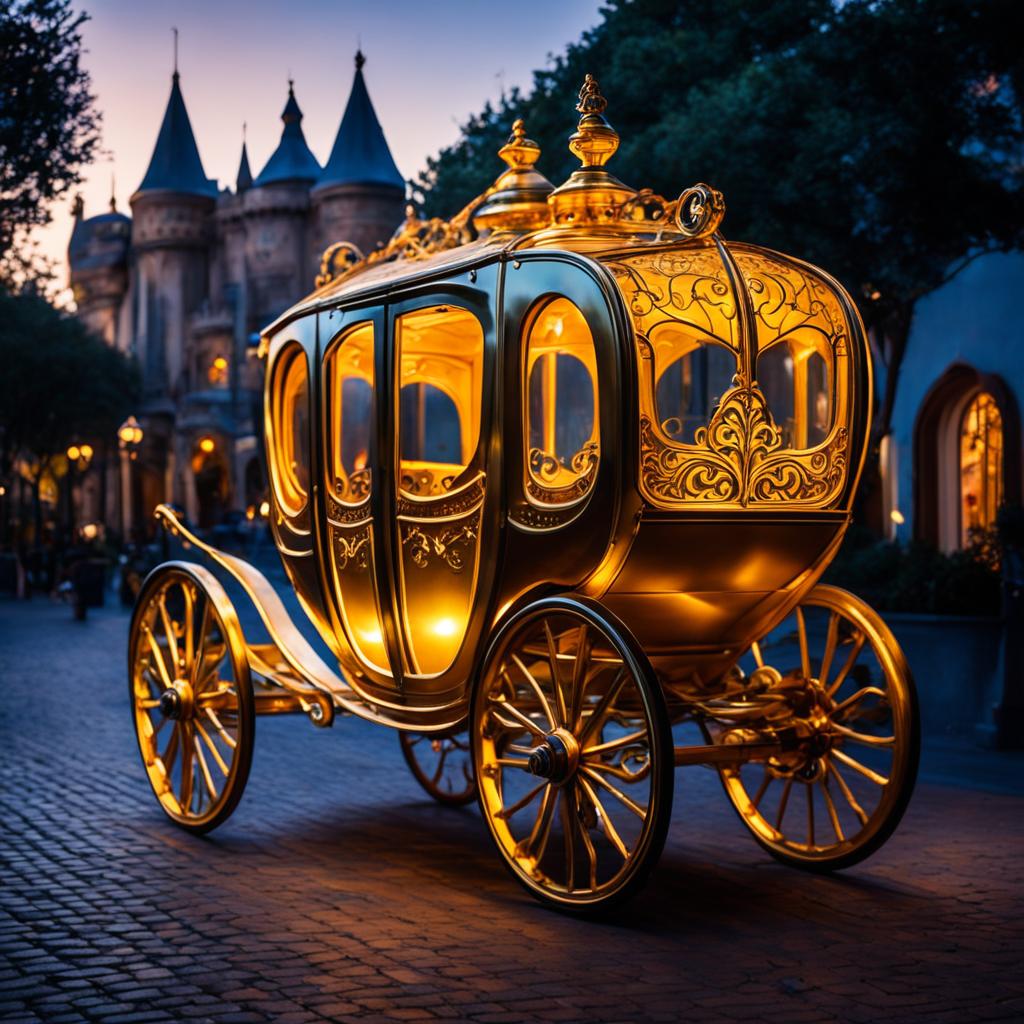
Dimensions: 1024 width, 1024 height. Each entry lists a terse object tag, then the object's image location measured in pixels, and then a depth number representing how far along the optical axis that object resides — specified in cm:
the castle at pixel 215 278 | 6512
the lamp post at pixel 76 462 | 4750
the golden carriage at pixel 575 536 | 550
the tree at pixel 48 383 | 4209
